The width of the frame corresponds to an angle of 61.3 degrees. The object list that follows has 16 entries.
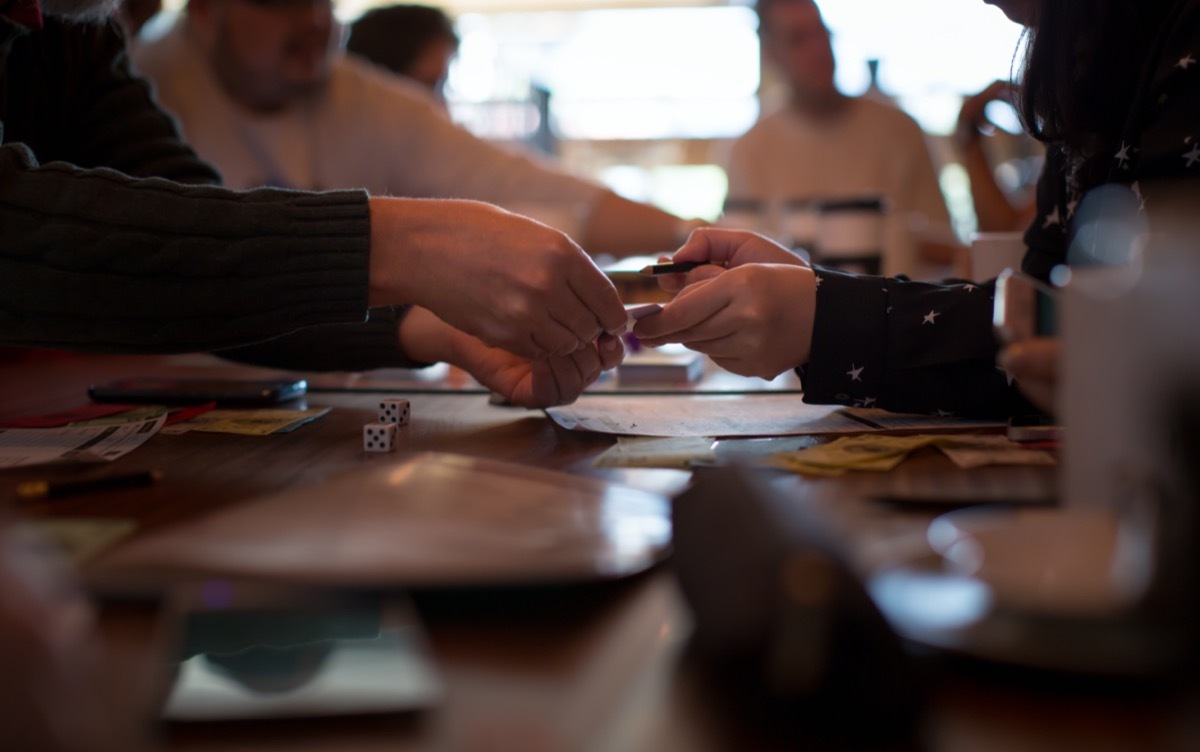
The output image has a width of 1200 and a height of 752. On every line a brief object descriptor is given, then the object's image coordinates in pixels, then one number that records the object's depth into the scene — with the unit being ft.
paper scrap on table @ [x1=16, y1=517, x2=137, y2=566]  1.75
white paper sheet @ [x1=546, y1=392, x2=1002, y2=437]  3.01
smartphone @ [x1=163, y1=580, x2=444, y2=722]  1.21
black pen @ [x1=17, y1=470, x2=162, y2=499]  2.21
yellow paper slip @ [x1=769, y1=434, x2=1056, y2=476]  2.44
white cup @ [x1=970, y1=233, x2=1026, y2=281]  4.08
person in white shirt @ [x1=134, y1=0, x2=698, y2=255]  8.07
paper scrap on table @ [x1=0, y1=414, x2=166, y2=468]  2.68
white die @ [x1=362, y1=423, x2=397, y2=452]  2.80
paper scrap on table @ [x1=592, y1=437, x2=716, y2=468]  2.51
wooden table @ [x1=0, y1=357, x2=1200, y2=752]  1.16
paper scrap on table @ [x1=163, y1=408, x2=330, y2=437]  3.14
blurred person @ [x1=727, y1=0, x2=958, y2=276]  10.82
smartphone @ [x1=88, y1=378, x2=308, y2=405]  3.62
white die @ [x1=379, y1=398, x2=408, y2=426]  3.24
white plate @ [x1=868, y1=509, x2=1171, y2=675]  1.23
